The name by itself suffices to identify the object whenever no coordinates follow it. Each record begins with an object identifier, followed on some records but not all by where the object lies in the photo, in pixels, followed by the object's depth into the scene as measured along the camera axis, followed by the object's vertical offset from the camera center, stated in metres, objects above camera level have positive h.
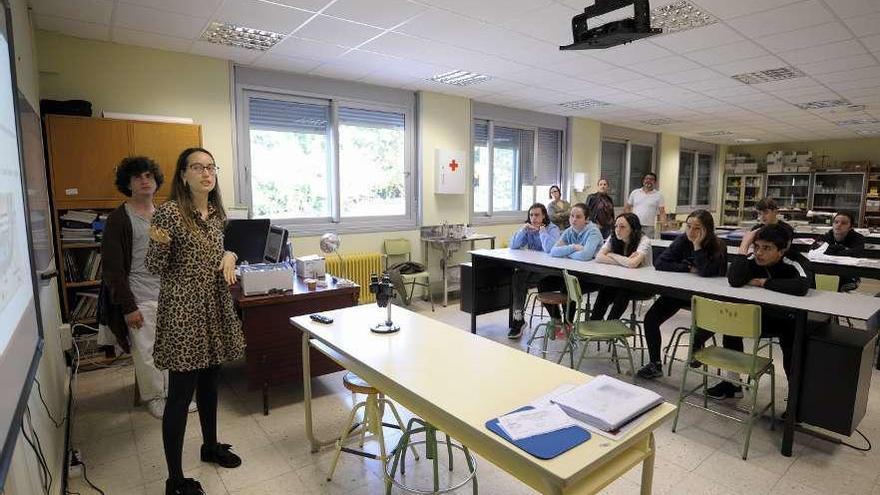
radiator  5.28 -0.86
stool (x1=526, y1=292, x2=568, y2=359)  3.95 -0.96
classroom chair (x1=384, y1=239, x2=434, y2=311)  5.49 -0.95
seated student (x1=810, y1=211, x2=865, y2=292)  5.02 -0.52
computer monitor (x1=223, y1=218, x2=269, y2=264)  3.14 -0.31
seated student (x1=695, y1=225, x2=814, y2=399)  2.81 -0.49
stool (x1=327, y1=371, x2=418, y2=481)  2.13 -1.04
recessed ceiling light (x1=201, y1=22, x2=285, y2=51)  3.70 +1.29
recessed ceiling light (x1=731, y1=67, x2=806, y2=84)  4.88 +1.27
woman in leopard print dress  1.92 -0.42
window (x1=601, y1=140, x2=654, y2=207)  8.84 +0.52
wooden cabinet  3.49 +0.32
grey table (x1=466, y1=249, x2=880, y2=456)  2.46 -0.60
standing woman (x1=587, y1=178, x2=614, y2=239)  5.22 -0.25
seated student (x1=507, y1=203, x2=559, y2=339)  4.47 -0.48
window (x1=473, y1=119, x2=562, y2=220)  6.85 +0.42
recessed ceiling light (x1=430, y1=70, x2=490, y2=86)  5.11 +1.29
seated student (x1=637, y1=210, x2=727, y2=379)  3.27 -0.49
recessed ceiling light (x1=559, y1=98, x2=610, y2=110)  6.62 +1.28
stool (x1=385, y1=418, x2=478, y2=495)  2.03 -1.18
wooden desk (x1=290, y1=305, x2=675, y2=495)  1.20 -0.65
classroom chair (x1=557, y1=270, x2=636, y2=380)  3.19 -0.95
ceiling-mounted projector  2.55 +0.93
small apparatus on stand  2.25 -0.48
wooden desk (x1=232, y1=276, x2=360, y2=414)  2.82 -0.86
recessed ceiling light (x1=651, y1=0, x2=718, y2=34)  3.33 +1.31
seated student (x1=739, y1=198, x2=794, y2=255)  4.78 -0.18
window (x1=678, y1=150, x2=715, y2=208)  10.84 +0.33
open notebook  1.31 -0.62
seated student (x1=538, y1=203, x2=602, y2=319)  4.00 -0.44
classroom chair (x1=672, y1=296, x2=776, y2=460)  2.47 -0.76
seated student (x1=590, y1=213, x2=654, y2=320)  3.73 -0.48
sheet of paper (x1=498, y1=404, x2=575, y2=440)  1.27 -0.64
